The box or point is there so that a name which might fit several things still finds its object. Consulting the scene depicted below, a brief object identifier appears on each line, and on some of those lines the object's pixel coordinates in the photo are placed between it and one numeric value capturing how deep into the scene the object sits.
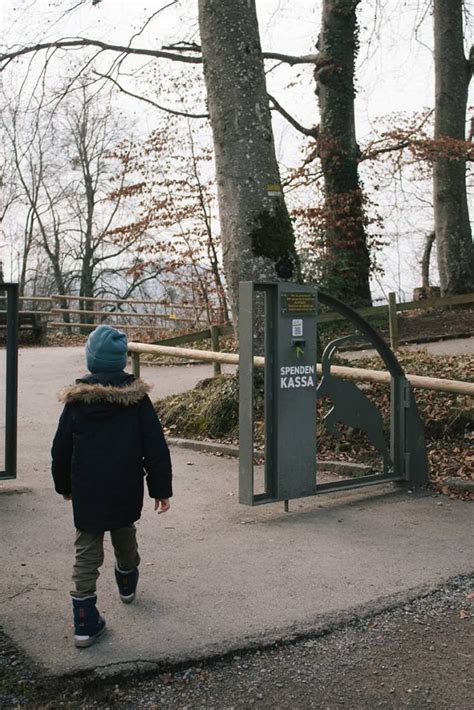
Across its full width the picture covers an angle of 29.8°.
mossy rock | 9.83
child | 4.60
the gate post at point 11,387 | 7.10
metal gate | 6.57
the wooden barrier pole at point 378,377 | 7.45
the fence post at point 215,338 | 13.87
